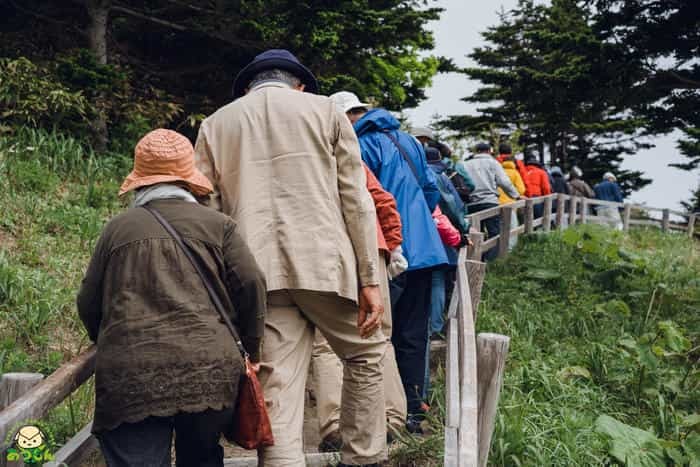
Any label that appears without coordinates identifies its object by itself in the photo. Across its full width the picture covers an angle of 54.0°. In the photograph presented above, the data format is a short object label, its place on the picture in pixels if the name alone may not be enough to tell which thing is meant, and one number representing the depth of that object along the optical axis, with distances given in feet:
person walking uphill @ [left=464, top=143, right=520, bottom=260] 30.68
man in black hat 9.19
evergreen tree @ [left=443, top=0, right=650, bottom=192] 91.61
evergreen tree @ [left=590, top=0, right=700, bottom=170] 33.22
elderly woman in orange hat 7.49
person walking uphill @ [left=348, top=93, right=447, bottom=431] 13.92
